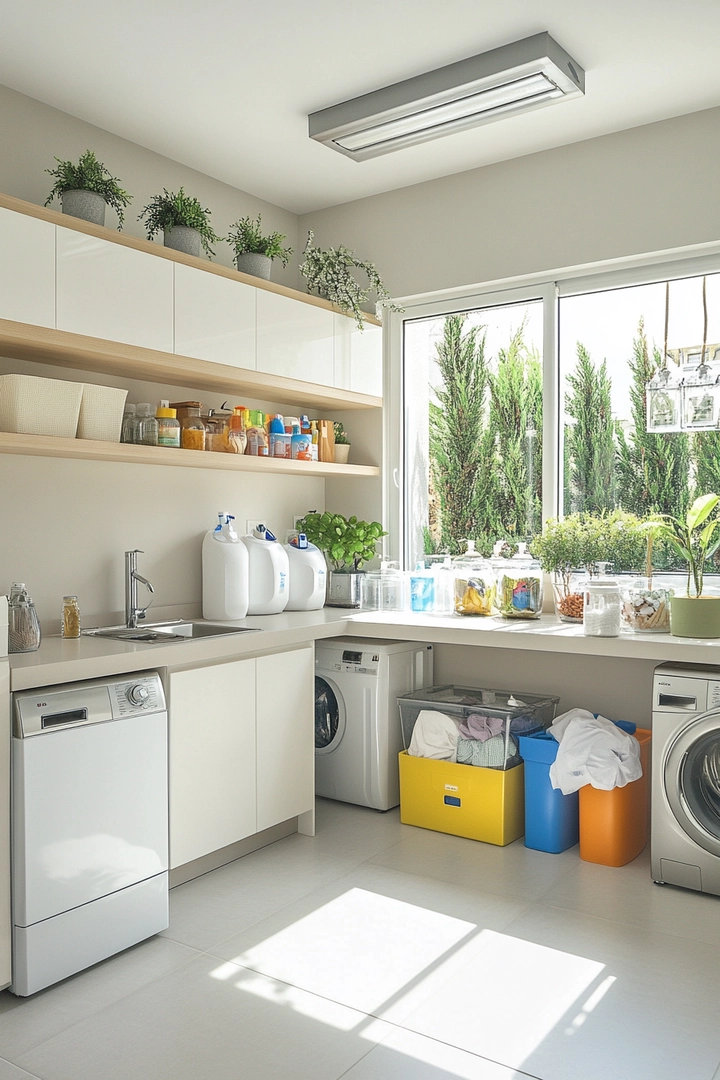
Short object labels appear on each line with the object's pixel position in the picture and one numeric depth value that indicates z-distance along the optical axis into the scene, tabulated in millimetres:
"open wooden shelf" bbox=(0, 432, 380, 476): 2738
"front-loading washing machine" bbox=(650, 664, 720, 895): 2824
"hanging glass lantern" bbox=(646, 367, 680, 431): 3494
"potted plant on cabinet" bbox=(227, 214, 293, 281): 3682
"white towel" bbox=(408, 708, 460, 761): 3439
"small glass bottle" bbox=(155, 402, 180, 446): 3230
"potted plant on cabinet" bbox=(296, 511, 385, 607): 4059
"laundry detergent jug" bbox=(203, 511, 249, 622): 3539
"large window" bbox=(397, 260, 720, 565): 3537
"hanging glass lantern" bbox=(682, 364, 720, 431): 3416
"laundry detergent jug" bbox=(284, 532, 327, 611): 3887
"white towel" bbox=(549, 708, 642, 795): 3049
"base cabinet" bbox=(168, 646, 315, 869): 2803
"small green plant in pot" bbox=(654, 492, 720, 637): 3002
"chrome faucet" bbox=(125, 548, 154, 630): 3289
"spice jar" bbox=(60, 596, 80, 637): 2975
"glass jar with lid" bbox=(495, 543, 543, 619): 3541
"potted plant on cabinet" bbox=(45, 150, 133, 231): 2922
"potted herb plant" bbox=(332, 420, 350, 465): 4238
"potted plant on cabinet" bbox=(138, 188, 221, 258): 3309
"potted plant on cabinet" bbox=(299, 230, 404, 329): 4031
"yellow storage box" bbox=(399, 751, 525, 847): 3281
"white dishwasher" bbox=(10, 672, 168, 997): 2246
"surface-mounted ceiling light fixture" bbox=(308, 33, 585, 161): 2826
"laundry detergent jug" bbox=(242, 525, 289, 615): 3686
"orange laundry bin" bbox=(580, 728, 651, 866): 3074
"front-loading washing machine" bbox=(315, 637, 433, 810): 3584
